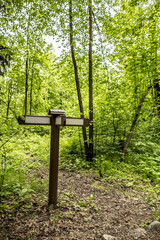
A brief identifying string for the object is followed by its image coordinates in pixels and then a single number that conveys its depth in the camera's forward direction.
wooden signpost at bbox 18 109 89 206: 3.36
